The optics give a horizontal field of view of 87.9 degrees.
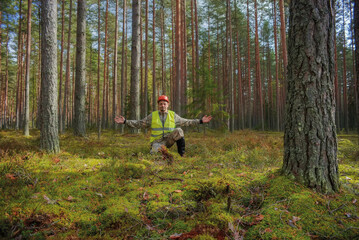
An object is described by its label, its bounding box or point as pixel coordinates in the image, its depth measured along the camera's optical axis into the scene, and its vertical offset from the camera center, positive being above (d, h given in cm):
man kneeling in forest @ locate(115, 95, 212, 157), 565 +5
